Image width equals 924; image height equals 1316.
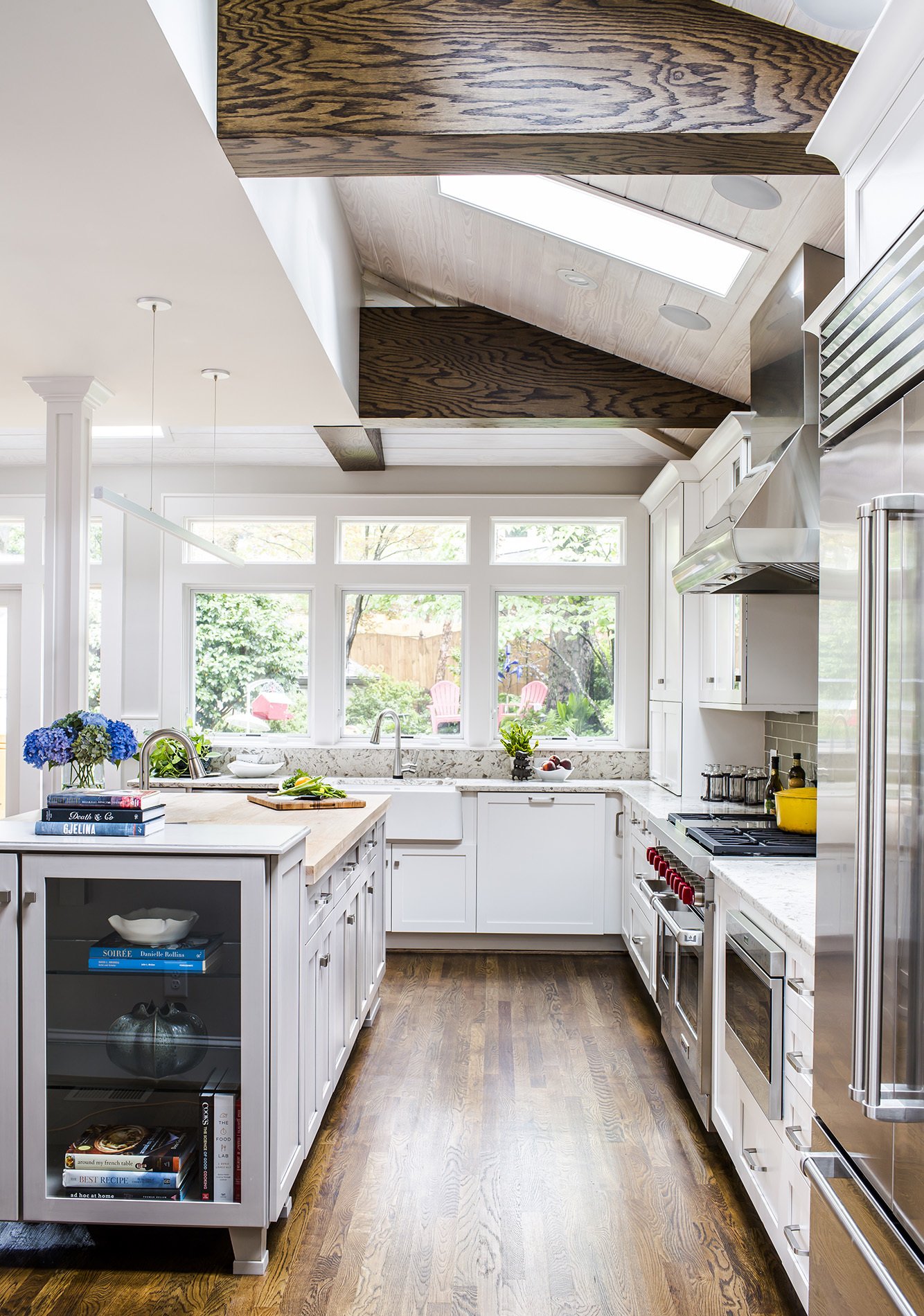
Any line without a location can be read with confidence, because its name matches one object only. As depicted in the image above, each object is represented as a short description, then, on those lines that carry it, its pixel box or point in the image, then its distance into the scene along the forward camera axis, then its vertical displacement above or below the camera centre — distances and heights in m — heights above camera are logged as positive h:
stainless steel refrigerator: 1.25 -0.19
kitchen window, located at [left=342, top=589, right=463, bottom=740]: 5.80 +0.04
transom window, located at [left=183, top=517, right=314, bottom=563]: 5.83 +0.77
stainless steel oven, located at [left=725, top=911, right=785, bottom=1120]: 2.18 -0.85
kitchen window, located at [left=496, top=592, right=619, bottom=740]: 5.76 +0.00
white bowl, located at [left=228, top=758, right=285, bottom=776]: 5.34 -0.59
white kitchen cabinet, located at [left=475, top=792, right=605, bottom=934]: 5.11 -1.08
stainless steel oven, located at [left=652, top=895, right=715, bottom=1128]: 2.93 -1.08
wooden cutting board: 3.66 -0.54
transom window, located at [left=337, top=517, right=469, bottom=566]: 5.81 +0.76
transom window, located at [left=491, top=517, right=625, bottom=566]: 5.78 +0.75
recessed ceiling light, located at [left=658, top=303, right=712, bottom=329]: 3.49 +1.29
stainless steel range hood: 2.78 +0.60
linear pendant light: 2.78 +0.48
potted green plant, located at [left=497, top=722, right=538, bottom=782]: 5.39 -0.48
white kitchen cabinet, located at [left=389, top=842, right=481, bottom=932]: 5.10 -1.22
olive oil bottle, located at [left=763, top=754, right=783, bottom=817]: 4.02 -0.54
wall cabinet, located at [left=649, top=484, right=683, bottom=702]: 4.70 +0.32
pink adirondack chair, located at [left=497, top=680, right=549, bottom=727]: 5.76 -0.21
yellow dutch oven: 3.40 -0.52
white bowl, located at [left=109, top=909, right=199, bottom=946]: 2.35 -0.65
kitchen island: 2.27 -0.89
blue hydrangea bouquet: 2.48 -0.21
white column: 3.57 +0.37
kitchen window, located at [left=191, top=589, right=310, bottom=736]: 5.84 +0.01
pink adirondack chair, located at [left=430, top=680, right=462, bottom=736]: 5.78 -0.23
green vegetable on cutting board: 3.80 -0.51
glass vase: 2.54 -0.31
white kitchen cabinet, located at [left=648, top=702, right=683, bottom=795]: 4.69 -0.41
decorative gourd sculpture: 2.34 -0.93
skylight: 3.12 +1.47
